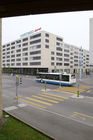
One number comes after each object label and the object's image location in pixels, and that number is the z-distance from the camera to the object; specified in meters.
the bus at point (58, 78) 22.33
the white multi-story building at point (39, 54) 49.33
